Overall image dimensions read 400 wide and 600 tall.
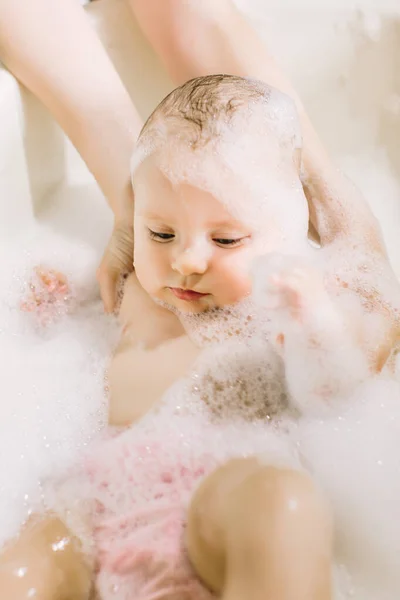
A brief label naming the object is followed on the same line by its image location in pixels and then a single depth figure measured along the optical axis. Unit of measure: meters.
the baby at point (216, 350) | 0.62
